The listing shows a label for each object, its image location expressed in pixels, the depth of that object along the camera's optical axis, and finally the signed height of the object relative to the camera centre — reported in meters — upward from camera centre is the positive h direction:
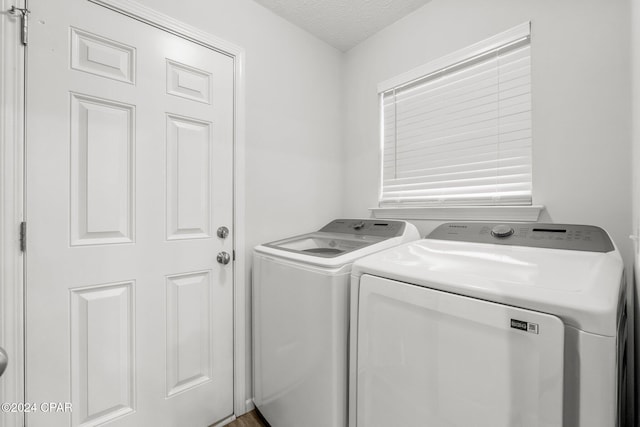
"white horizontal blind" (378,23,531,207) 1.33 +0.48
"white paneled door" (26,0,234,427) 1.02 -0.05
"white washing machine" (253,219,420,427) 1.04 -0.49
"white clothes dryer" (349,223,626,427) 0.57 -0.31
